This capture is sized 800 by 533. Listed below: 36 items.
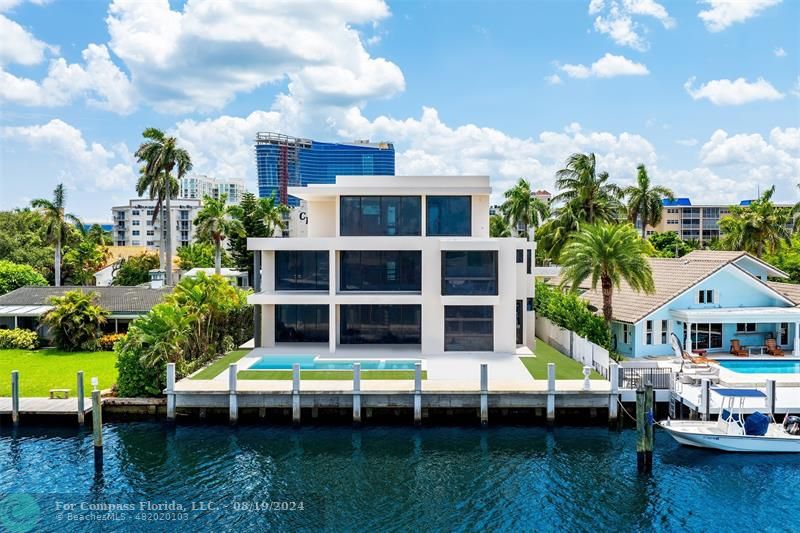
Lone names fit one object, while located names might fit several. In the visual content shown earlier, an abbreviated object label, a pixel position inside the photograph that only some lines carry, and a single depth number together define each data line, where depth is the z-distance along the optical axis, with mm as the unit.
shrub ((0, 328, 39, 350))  34812
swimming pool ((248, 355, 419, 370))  27141
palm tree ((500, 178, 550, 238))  54250
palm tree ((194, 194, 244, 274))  50844
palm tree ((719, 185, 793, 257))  46656
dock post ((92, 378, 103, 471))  19359
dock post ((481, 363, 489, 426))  22269
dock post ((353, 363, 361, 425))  22484
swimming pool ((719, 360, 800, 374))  27658
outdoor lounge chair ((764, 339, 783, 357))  30531
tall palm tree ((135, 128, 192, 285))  48531
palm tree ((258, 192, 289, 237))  55138
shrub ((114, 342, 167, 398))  23922
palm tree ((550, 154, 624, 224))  44500
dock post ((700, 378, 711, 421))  21469
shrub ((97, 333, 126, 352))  33938
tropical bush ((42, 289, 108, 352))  33875
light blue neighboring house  30672
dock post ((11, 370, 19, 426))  22688
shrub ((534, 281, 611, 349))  29219
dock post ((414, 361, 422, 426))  22328
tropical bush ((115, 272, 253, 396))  24047
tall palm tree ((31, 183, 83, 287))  54062
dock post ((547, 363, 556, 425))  22344
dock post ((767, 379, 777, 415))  21391
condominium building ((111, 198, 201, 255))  116562
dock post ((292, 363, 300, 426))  22547
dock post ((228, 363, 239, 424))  22578
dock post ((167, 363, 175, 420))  22828
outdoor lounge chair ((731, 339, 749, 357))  30516
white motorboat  20062
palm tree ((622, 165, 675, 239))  49788
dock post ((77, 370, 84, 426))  22203
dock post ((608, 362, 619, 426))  22391
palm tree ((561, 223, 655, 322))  28031
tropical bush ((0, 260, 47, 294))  48600
